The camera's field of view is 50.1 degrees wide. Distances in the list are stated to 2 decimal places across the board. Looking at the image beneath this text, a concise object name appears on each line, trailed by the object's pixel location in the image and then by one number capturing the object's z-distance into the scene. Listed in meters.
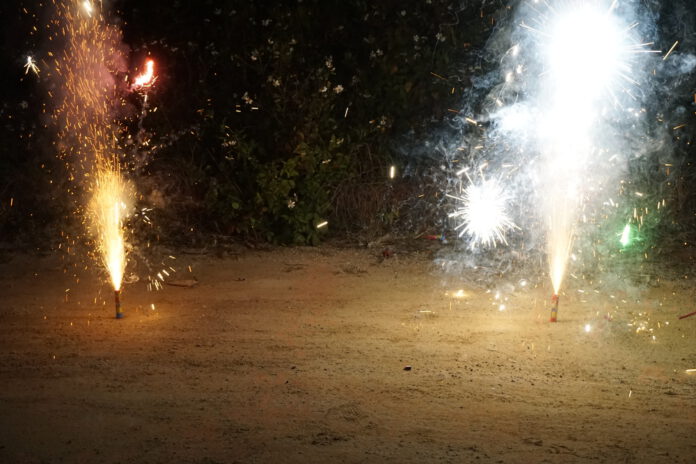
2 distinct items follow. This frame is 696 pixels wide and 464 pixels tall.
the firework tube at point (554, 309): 6.48
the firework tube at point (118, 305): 6.52
